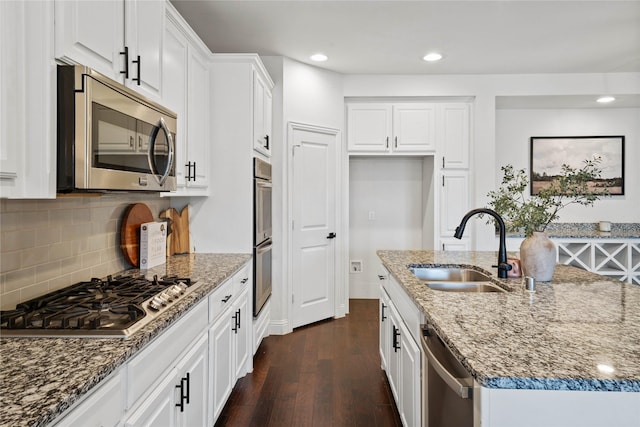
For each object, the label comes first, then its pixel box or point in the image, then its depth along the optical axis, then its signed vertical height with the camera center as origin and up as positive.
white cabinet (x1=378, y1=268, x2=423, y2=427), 1.73 -0.73
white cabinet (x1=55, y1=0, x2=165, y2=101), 1.28 +0.63
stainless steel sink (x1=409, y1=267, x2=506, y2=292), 2.22 -0.41
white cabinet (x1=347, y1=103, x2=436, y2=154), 4.55 +0.90
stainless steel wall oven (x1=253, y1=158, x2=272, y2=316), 3.06 -0.22
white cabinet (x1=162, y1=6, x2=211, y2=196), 2.26 +0.68
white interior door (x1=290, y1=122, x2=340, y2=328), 3.98 -0.16
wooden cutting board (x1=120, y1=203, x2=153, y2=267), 2.30 -0.14
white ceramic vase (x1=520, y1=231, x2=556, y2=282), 1.97 -0.24
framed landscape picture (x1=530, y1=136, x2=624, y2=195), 5.06 +0.68
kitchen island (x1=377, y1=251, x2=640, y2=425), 0.95 -0.38
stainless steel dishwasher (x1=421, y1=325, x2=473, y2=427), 1.13 -0.57
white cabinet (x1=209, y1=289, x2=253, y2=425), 2.08 -0.83
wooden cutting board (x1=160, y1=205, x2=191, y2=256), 2.84 -0.17
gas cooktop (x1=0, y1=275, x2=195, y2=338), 1.25 -0.37
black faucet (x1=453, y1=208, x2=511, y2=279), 2.08 -0.16
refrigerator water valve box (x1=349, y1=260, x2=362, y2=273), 5.10 -0.74
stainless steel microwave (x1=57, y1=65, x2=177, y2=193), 1.26 +0.26
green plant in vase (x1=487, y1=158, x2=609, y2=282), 1.96 -0.06
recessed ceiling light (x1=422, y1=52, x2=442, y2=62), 3.86 +1.47
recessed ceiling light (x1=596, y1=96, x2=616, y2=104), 4.59 +1.27
